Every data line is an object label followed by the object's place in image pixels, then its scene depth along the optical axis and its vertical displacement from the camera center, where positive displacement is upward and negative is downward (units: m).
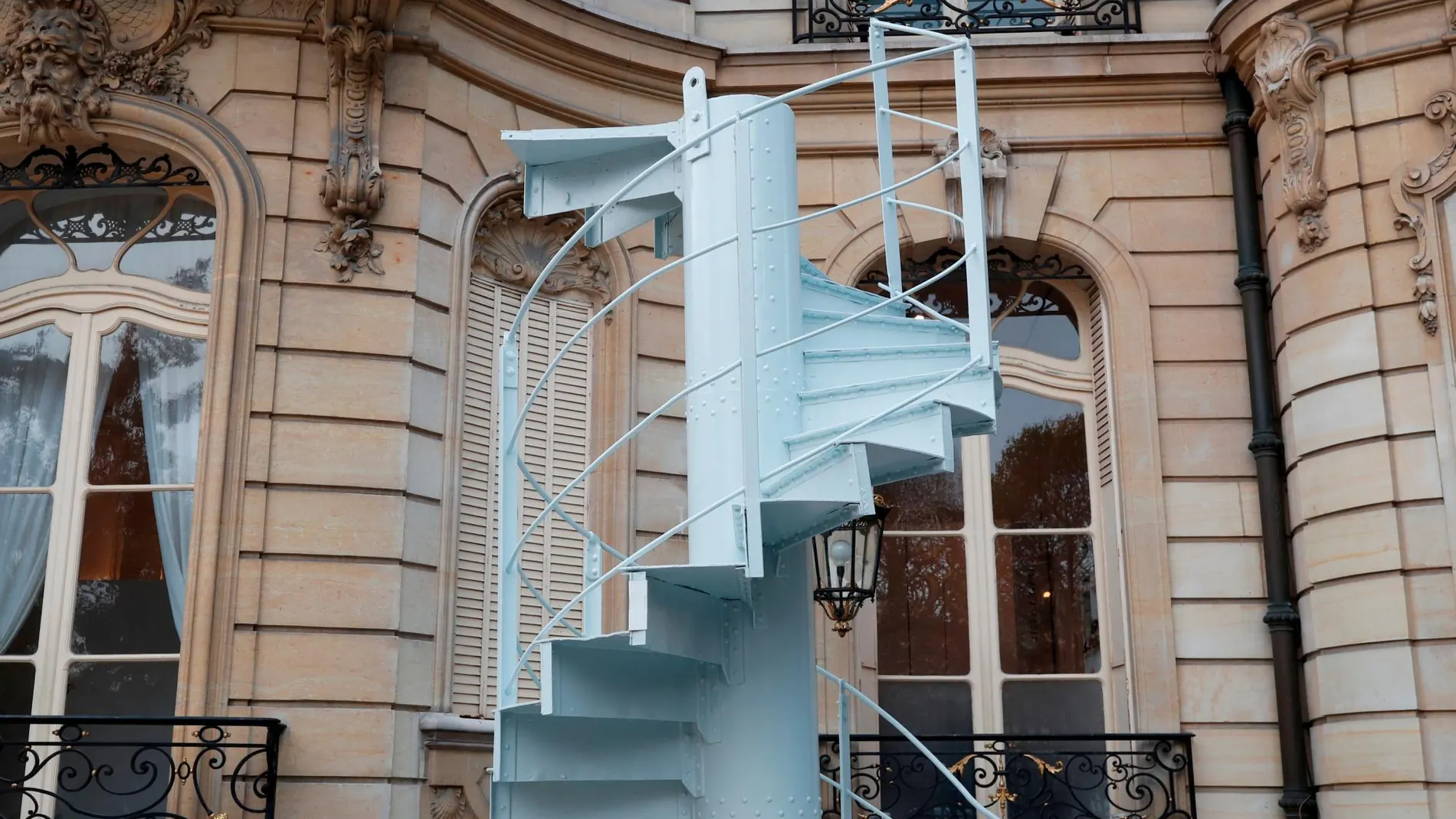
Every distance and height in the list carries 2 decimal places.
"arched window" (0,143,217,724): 6.71 +1.62
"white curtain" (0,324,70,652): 6.81 +1.49
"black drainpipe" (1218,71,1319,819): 7.05 +1.54
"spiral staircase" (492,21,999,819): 4.52 +0.84
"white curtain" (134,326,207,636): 6.85 +1.61
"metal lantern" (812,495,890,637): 5.93 +0.84
